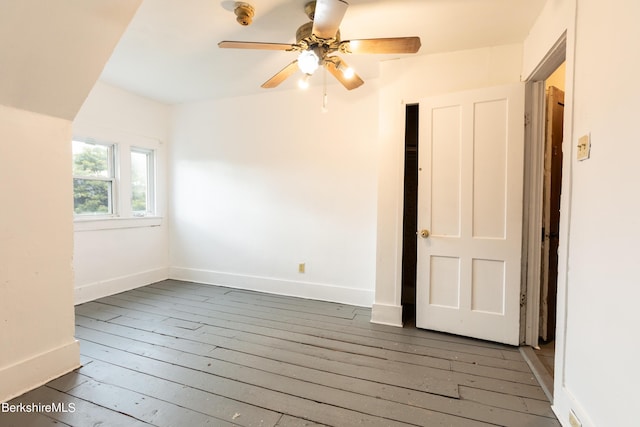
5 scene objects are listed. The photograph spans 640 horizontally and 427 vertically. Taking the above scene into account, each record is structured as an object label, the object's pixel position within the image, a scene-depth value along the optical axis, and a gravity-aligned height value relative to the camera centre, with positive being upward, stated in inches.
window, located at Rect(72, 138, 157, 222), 127.3 +10.1
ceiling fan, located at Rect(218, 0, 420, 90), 67.1 +39.2
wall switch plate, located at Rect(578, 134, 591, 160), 52.7 +10.5
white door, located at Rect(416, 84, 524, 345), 88.7 -3.1
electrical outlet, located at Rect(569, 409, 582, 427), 52.4 -40.3
